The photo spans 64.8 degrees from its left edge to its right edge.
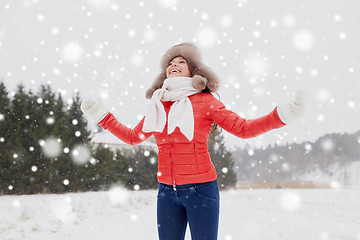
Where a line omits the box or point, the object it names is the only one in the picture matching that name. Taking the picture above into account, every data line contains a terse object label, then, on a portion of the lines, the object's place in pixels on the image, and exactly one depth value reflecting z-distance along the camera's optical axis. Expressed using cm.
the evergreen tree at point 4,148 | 1252
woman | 215
